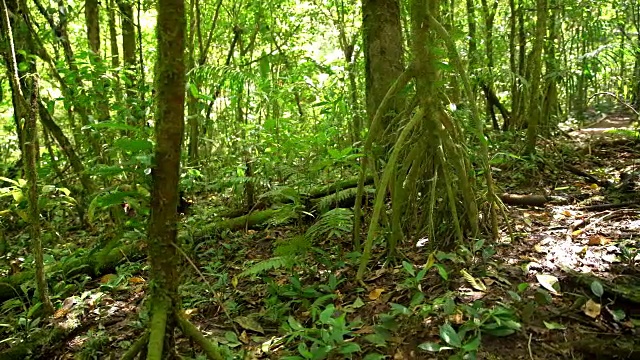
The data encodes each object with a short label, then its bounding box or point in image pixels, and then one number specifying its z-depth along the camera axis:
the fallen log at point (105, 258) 4.00
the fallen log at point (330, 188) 4.80
